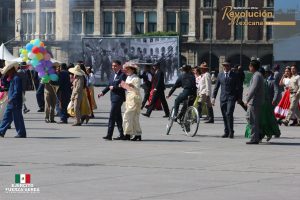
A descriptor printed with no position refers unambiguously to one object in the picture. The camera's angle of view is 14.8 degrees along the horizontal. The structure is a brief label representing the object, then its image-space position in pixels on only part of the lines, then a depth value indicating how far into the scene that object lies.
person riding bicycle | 26.64
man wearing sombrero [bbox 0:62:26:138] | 24.72
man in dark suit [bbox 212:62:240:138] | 25.44
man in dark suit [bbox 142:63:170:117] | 35.72
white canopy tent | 58.78
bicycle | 25.92
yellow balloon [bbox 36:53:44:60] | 33.62
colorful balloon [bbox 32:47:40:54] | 33.69
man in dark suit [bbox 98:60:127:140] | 24.45
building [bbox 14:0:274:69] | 109.69
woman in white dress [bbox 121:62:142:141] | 24.16
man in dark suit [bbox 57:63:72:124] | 31.94
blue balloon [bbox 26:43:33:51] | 33.93
